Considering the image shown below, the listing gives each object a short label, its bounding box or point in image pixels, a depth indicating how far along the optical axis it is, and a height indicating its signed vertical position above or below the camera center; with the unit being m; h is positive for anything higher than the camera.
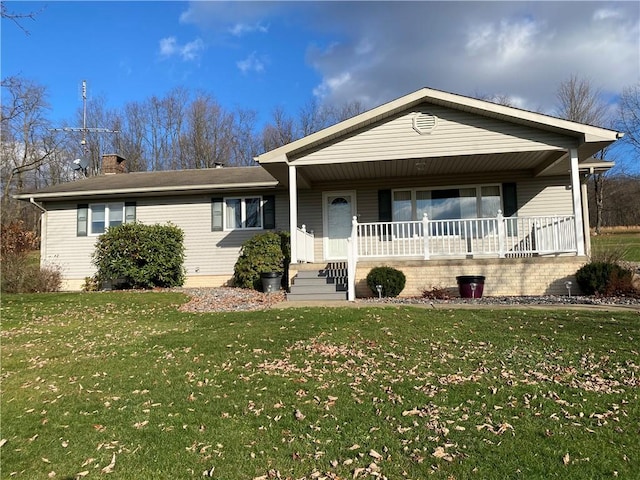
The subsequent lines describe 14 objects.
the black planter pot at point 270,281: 11.44 -0.43
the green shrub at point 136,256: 12.49 +0.35
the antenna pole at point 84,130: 29.36 +9.82
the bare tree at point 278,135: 33.85 +10.33
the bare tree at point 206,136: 33.50 +10.31
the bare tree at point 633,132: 30.27 +8.87
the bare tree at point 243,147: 34.22 +9.51
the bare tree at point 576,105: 34.06 +12.28
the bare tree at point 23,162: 27.11 +7.28
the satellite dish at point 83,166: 27.15 +6.96
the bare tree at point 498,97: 33.69 +12.79
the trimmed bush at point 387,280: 10.02 -0.41
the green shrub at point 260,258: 11.88 +0.18
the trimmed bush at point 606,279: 9.08 -0.44
